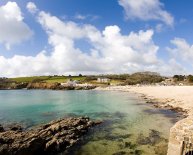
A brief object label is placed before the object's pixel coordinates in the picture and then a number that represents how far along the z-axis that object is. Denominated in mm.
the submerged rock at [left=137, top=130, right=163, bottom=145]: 13142
